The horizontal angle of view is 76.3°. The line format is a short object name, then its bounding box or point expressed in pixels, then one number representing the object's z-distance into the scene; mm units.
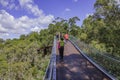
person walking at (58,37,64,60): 4639
